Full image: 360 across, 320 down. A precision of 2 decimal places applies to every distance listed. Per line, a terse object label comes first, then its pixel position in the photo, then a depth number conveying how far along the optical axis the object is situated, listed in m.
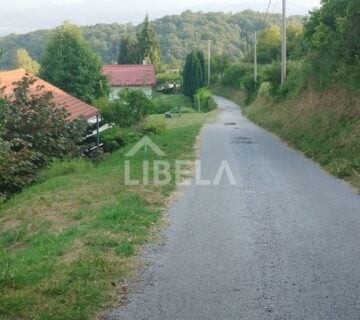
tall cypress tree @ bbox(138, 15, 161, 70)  73.75
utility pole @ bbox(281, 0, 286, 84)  27.97
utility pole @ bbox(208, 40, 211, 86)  74.53
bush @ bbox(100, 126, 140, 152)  19.91
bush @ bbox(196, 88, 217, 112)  51.26
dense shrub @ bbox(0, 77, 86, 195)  12.31
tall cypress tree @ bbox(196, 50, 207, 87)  59.10
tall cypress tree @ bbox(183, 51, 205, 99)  57.91
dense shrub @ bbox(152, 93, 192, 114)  46.61
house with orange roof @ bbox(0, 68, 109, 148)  18.66
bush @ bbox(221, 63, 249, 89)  60.47
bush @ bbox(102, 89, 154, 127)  23.84
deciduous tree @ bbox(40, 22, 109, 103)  28.62
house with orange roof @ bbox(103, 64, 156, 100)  50.62
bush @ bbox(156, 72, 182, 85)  66.12
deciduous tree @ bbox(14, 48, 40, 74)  66.07
